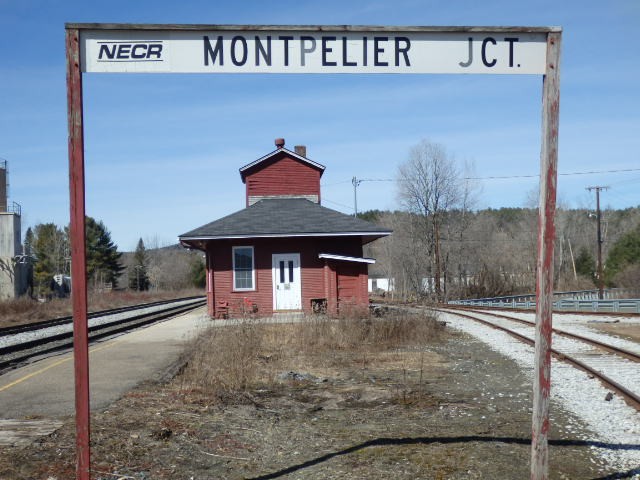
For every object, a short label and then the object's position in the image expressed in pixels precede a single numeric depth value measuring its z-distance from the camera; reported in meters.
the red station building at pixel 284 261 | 23.84
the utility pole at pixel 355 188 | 62.05
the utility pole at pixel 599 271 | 51.60
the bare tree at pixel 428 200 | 57.16
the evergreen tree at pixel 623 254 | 61.80
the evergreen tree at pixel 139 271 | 101.75
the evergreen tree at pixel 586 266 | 75.38
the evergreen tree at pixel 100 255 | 86.88
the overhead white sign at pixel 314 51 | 4.97
